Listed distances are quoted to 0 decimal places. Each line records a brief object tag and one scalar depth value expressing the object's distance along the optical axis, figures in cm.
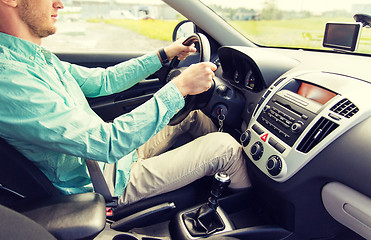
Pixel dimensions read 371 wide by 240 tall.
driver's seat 77
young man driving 78
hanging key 152
